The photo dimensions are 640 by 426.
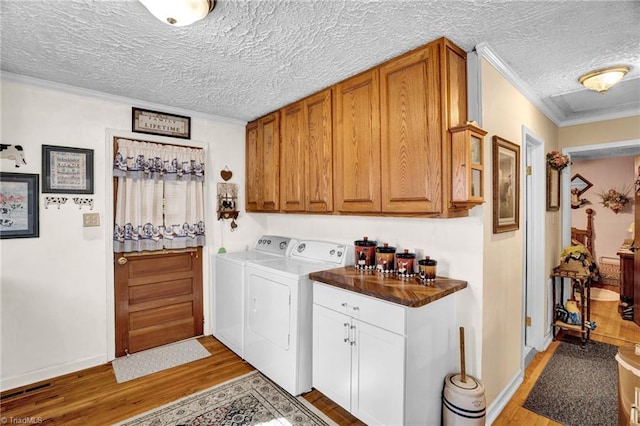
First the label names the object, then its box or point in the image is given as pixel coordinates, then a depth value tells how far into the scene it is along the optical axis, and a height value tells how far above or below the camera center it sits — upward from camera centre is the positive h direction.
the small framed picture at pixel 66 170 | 2.43 +0.36
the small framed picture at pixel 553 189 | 3.10 +0.25
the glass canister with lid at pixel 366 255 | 2.37 -0.33
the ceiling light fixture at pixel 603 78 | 2.18 +0.99
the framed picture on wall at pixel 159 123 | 2.85 +0.88
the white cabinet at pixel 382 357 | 1.65 -0.86
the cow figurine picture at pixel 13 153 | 2.27 +0.46
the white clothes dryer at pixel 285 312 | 2.20 -0.77
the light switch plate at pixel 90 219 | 2.59 -0.05
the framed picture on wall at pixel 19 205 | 2.27 +0.07
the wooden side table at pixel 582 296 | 3.09 -0.87
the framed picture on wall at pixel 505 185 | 2.04 +0.19
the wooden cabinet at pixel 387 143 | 1.79 +0.51
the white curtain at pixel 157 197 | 2.74 +0.16
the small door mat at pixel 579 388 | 2.06 -1.37
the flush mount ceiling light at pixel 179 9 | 1.40 +0.96
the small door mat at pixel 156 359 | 2.54 -1.32
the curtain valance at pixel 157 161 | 2.73 +0.50
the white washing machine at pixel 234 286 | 2.79 -0.71
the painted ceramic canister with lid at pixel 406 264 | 2.12 -0.36
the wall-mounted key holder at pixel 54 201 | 2.43 +0.10
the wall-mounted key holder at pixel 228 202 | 3.35 +0.13
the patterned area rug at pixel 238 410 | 1.97 -1.35
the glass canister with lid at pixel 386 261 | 2.26 -0.36
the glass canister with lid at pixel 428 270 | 1.98 -0.37
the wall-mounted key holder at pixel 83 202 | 2.56 +0.10
